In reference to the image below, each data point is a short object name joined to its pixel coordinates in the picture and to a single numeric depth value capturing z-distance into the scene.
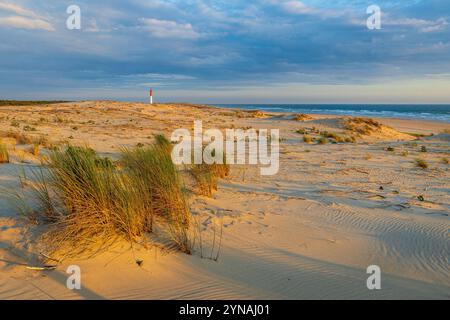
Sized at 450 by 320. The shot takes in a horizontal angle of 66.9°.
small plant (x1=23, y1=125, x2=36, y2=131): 15.34
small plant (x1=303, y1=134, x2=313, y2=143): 15.69
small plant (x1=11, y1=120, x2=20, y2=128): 16.44
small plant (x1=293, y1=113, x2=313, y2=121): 29.13
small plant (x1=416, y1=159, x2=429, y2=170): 9.35
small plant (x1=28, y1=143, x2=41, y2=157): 9.02
